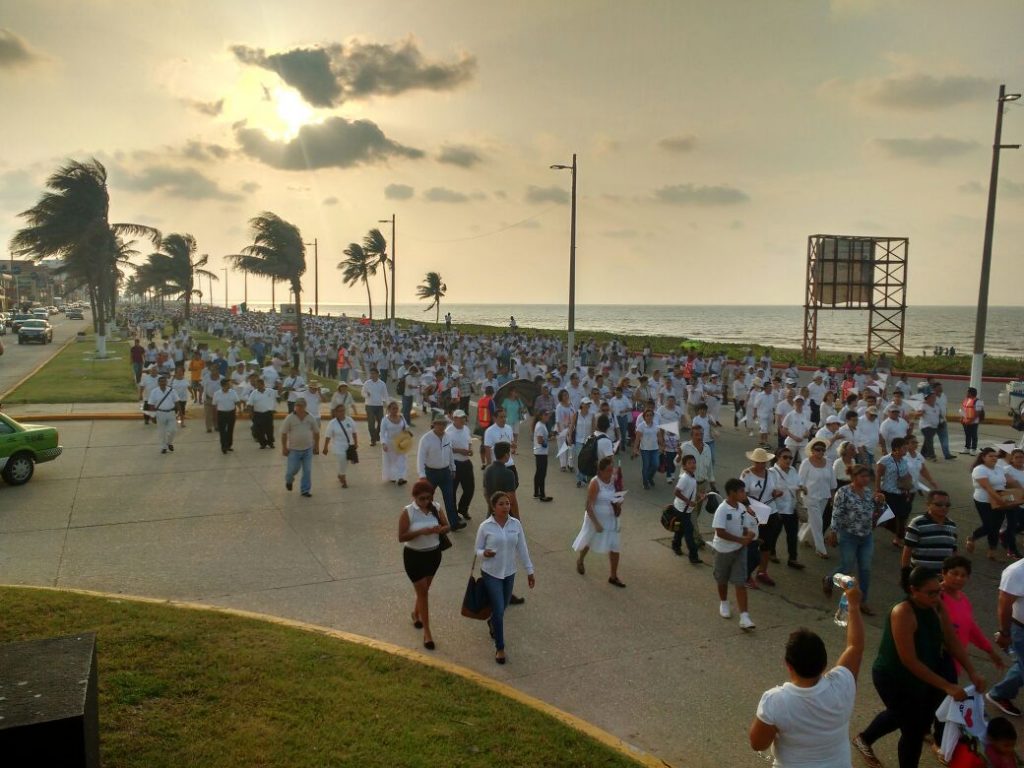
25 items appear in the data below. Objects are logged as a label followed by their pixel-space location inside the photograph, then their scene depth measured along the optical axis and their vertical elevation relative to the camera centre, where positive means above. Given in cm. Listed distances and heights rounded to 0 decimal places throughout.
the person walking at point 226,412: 1466 -198
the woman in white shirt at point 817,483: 880 -187
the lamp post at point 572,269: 2320 +166
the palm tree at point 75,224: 3516 +405
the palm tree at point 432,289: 7556 +290
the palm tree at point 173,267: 6041 +362
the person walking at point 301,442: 1149 -200
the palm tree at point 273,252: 3994 +331
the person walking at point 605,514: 800 -209
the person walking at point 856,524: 728 -194
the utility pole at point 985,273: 1630 +128
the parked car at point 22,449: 1163 -224
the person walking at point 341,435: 1228 -199
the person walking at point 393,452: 1214 -225
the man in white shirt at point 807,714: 346 -181
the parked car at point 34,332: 4419 -145
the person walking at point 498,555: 621 -198
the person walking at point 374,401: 1540 -179
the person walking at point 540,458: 1160 -220
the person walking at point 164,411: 1416 -193
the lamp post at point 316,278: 6523 +337
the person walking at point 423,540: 641 -194
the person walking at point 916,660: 446 -202
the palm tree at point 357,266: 6881 +461
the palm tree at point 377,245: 6594 +632
